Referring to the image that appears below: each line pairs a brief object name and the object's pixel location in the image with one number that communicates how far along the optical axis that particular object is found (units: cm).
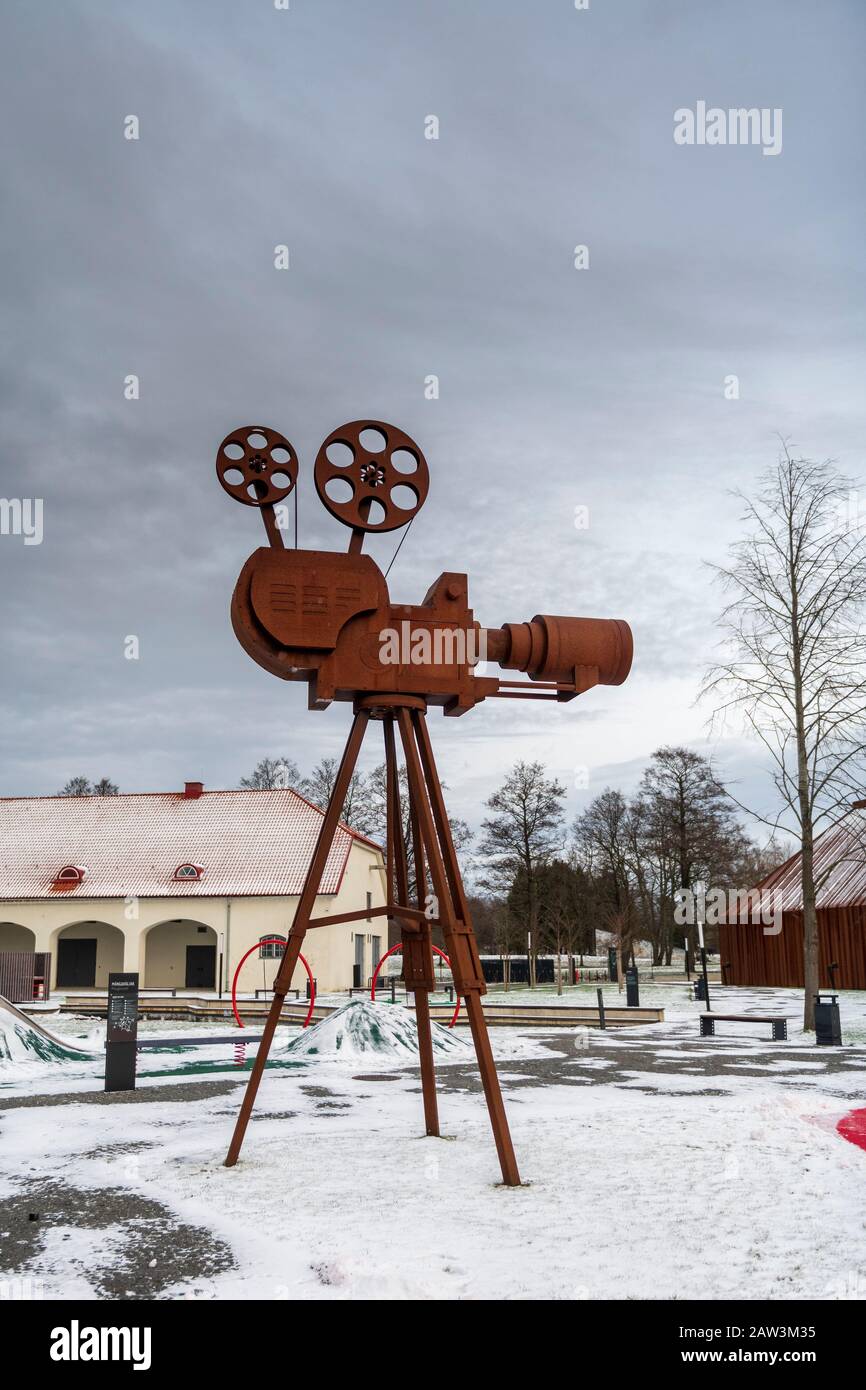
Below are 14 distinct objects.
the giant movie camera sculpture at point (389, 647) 714
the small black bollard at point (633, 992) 2312
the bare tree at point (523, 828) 4497
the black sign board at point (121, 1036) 1181
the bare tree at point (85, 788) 7138
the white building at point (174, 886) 3181
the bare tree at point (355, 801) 4884
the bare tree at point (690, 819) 4347
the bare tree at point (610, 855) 4238
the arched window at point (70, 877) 3378
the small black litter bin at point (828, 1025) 1575
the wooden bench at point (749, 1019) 1658
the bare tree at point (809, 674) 1847
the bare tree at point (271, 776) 5884
